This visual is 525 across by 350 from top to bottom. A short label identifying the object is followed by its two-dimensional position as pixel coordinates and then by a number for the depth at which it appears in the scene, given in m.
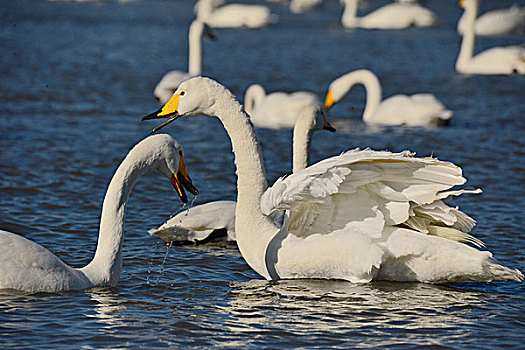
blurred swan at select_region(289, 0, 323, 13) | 70.31
